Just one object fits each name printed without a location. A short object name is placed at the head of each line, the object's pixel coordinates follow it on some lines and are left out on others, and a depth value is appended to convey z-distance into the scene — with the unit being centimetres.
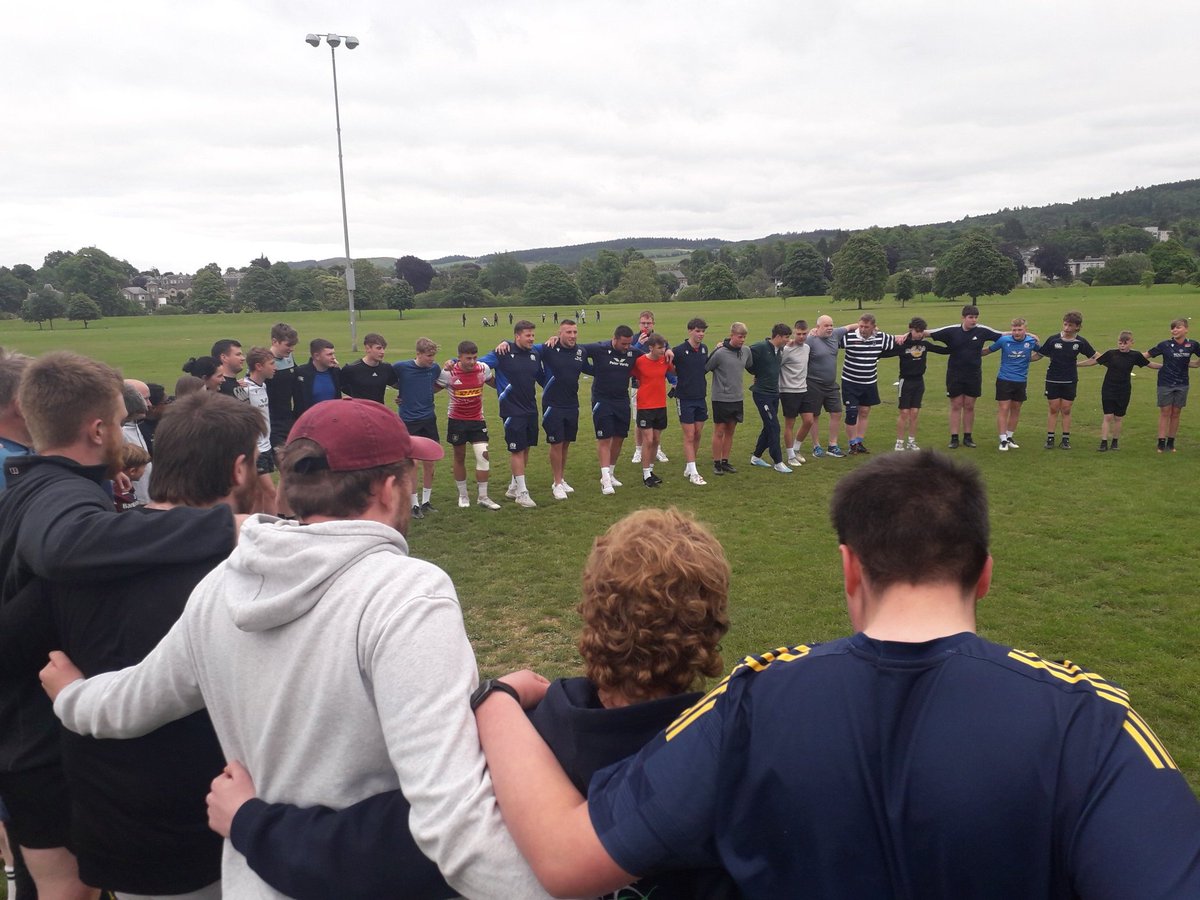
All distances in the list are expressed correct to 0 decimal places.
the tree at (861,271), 8050
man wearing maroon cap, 154
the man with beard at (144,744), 220
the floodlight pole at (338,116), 3114
